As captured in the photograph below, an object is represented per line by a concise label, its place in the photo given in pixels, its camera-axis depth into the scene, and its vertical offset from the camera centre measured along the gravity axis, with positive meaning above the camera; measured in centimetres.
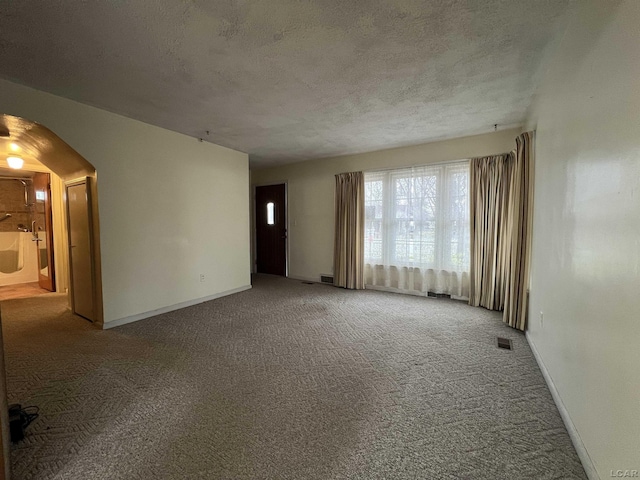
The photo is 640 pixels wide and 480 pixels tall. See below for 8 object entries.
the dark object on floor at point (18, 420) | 151 -115
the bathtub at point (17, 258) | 539 -68
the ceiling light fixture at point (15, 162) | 380 +92
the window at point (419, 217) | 417 +14
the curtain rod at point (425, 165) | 408 +102
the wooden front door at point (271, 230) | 619 -10
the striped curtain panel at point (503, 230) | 293 -6
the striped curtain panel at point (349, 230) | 501 -8
